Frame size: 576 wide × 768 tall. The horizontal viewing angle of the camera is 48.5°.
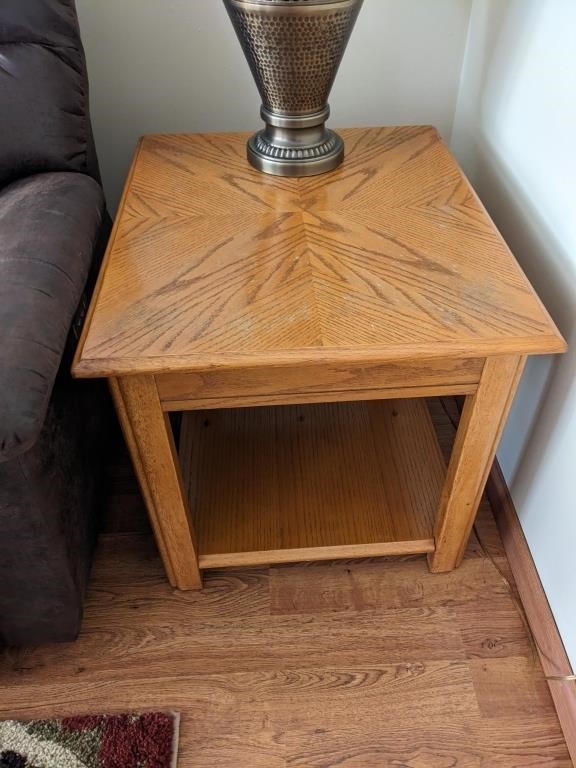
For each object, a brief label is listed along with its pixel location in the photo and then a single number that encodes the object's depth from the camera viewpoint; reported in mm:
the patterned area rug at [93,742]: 877
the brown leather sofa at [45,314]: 705
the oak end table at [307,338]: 736
